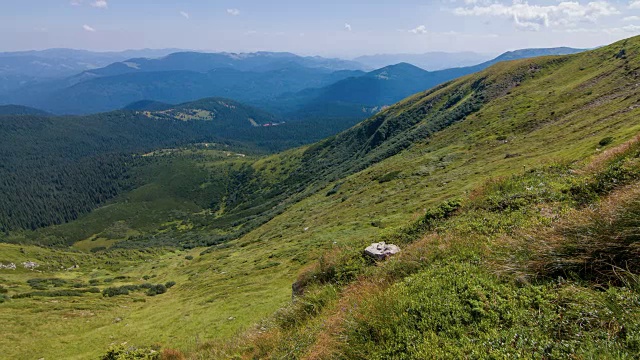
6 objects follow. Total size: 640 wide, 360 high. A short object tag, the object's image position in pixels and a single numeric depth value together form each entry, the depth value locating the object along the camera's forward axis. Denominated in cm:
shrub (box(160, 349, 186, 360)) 1473
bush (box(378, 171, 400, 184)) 7396
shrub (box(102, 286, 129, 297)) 5369
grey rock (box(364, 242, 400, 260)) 1474
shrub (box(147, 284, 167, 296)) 5272
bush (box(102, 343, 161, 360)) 1466
